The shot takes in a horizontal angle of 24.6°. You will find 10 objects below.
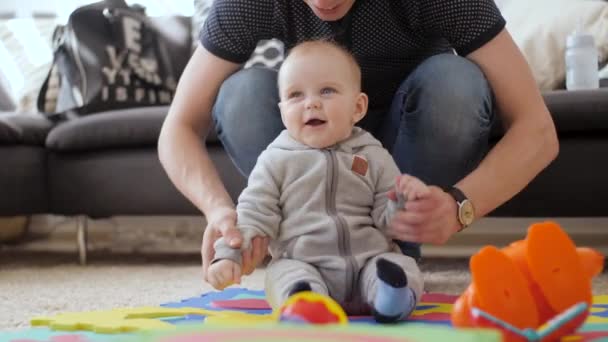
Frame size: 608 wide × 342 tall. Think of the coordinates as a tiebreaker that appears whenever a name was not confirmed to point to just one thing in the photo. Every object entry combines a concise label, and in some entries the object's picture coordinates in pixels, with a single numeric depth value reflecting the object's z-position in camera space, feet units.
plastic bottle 9.40
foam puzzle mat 4.98
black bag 10.68
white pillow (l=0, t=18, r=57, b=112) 12.20
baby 6.60
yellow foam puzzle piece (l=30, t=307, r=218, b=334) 6.40
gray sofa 9.63
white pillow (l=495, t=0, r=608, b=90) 9.71
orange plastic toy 5.55
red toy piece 5.52
